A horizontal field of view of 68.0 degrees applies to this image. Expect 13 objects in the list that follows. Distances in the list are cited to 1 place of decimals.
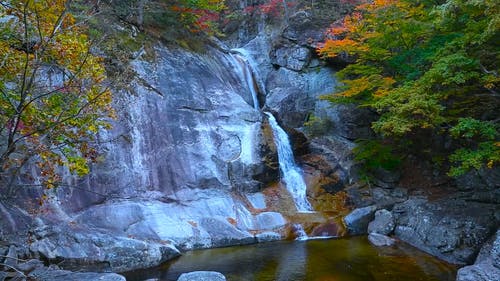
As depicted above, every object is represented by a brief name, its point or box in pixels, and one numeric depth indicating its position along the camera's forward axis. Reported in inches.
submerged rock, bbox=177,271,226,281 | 315.9
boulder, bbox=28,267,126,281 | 305.6
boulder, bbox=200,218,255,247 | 485.1
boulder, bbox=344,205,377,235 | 530.0
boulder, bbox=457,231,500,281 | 310.7
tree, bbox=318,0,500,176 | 386.9
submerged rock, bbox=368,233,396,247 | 462.9
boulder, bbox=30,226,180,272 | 377.7
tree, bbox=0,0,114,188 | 191.2
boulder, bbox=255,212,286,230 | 536.5
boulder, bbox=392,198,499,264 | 402.3
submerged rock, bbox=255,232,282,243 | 504.0
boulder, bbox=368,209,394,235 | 501.7
